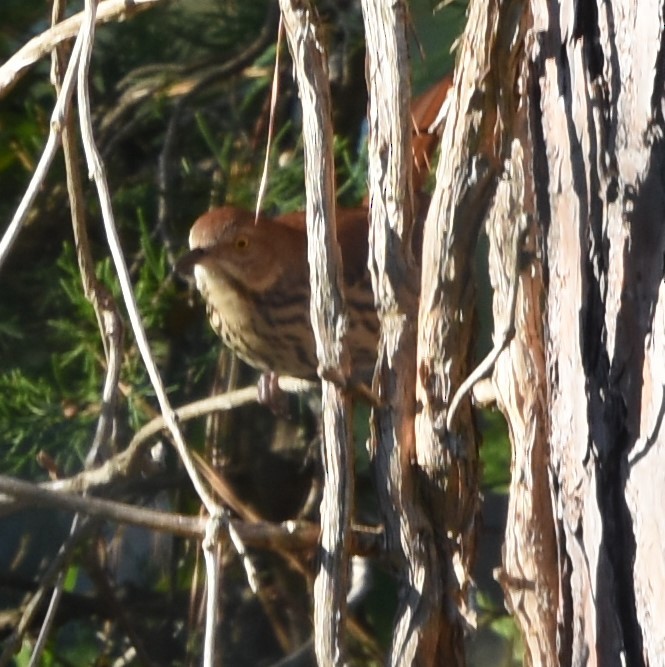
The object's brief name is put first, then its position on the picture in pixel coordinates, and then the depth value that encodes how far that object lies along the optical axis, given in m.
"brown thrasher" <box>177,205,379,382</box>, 5.72
